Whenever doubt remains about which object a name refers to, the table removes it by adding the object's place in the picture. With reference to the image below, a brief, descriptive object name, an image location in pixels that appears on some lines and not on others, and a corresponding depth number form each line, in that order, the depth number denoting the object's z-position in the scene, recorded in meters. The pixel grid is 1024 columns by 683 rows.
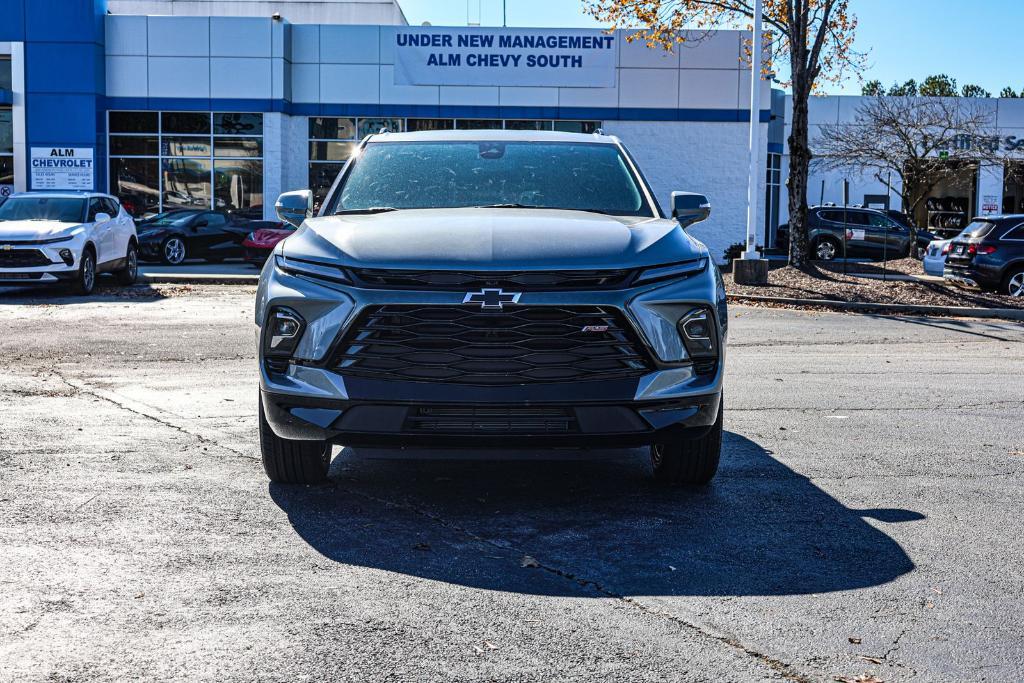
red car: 25.30
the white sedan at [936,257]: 22.25
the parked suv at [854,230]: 32.88
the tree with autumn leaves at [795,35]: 23.23
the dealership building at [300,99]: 32.50
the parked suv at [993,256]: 20.03
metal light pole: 21.56
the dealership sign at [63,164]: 32.50
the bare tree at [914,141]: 46.97
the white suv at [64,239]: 17.97
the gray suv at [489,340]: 4.98
